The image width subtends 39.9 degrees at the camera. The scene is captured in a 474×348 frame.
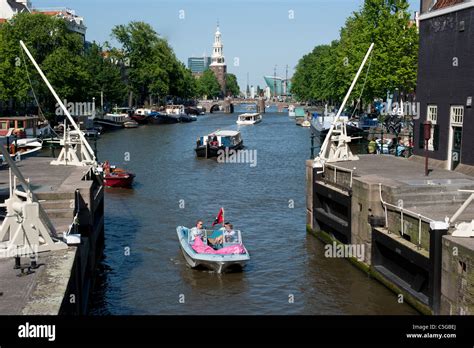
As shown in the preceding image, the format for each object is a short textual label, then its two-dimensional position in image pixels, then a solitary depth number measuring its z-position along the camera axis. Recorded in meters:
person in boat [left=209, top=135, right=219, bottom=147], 65.44
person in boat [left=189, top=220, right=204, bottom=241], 25.30
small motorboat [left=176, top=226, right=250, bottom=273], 23.31
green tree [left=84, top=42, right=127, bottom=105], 114.99
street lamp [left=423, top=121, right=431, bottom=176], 26.57
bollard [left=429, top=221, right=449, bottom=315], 16.84
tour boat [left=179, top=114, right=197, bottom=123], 137.46
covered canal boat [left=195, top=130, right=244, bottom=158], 64.62
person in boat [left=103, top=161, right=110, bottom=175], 43.98
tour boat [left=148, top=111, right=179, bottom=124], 125.62
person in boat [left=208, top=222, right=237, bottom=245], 25.05
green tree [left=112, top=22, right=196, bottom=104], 141.54
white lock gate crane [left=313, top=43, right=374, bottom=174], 30.96
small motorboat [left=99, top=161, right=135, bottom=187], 43.09
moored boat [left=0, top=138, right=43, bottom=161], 59.16
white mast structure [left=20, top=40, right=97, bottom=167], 31.52
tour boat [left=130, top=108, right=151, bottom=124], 122.44
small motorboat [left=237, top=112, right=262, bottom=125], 127.81
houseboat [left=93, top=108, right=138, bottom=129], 102.69
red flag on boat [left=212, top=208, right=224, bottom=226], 27.70
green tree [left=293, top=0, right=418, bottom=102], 61.94
